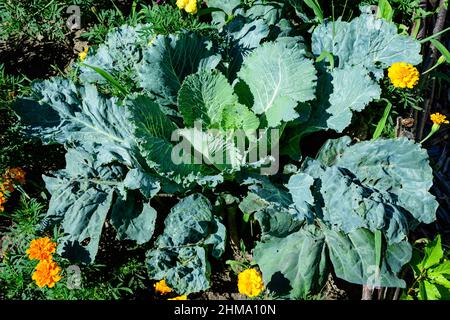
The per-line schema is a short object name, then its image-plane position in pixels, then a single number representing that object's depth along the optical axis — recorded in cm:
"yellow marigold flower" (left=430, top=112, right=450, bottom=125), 251
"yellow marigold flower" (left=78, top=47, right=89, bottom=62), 282
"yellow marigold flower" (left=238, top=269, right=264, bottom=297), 219
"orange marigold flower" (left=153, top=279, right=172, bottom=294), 236
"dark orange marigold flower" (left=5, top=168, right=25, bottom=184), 260
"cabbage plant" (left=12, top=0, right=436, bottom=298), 233
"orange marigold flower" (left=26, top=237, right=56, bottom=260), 224
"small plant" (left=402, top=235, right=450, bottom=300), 237
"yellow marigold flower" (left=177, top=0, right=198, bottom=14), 263
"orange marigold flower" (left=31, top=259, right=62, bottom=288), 221
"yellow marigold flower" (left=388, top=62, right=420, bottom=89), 248
